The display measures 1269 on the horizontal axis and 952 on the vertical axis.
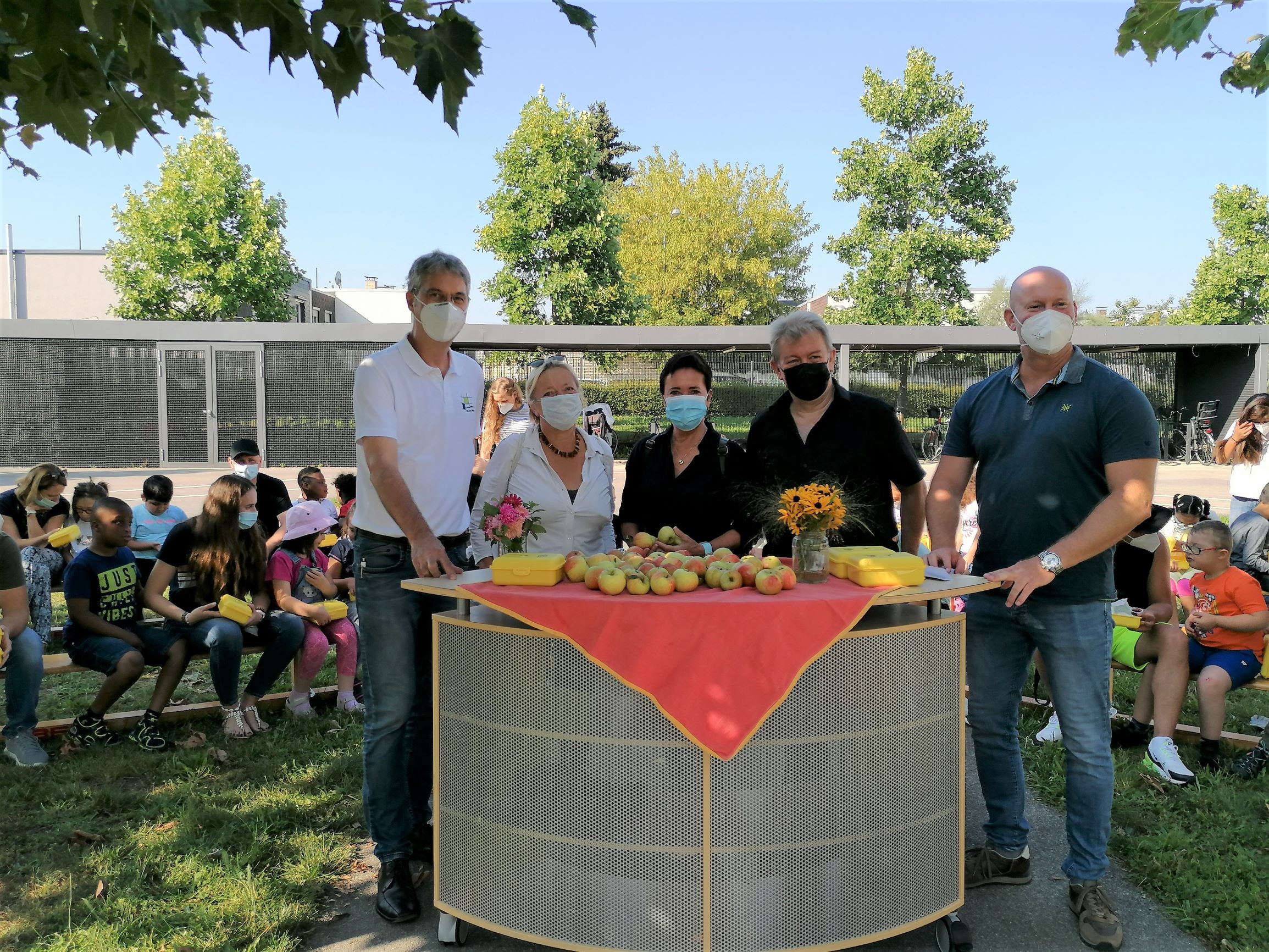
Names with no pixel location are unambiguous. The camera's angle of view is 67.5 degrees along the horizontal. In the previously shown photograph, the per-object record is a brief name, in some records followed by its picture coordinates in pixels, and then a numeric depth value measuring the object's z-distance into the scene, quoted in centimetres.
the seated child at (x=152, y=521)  665
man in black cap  727
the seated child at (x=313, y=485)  680
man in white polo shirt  339
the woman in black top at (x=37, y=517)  673
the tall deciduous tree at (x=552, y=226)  2616
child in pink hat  579
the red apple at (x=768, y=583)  298
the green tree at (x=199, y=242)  3044
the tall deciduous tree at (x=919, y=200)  3053
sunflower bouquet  321
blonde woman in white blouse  400
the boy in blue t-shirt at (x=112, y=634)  521
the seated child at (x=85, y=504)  736
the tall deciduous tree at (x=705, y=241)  3438
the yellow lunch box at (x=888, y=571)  309
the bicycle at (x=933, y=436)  2234
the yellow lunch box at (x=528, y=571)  323
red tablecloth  280
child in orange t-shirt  488
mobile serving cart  290
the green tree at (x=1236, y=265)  3125
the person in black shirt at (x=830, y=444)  380
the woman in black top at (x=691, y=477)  415
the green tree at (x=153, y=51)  239
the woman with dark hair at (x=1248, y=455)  721
